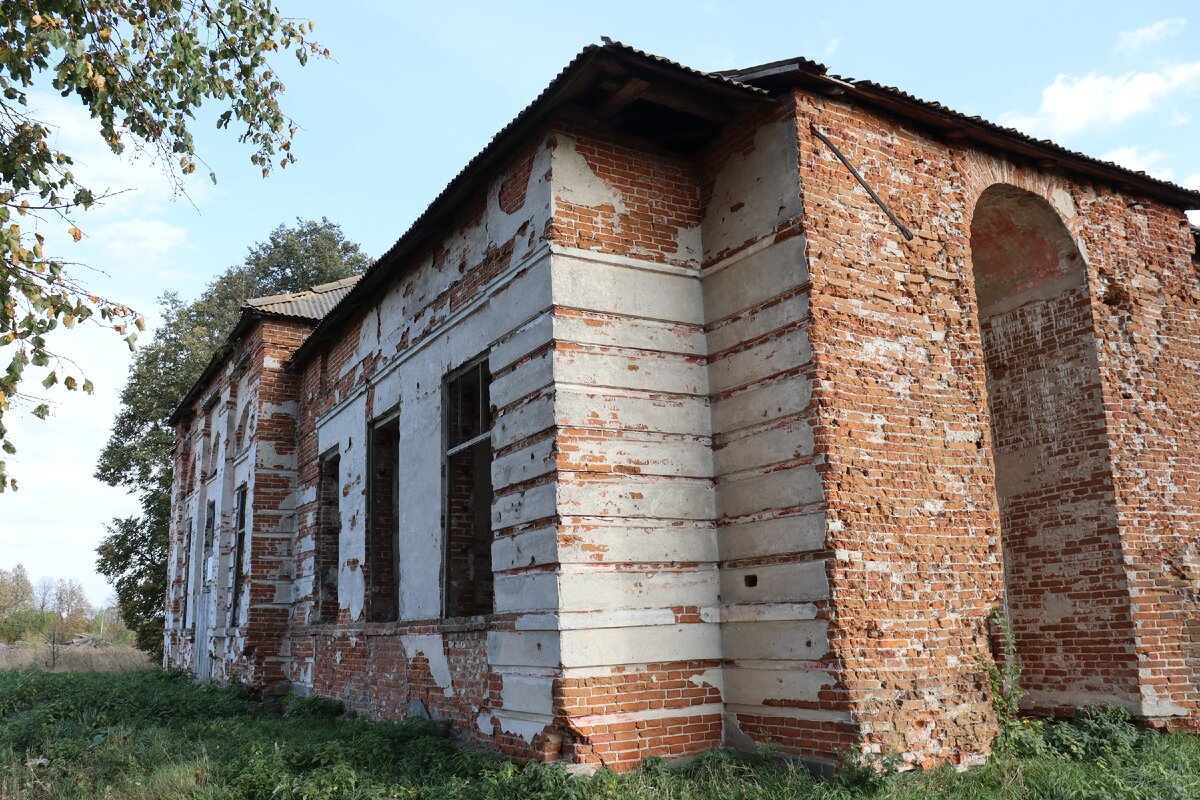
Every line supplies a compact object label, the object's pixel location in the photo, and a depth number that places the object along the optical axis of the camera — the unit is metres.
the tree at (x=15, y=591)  49.28
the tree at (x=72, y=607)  53.06
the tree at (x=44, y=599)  65.09
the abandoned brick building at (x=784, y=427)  6.96
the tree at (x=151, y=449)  27.17
